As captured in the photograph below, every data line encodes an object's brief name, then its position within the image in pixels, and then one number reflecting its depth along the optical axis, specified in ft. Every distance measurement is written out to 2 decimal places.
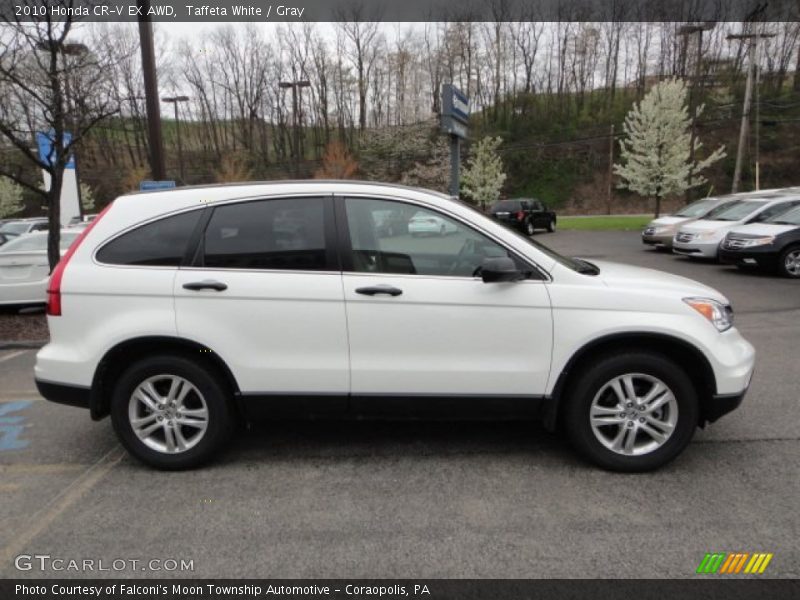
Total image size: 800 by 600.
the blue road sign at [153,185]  21.08
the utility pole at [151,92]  26.03
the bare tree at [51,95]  24.27
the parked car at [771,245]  35.40
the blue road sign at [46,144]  26.57
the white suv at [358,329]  10.80
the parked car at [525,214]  82.12
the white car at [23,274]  27.89
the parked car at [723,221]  41.22
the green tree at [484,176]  127.54
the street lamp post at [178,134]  203.90
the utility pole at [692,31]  150.92
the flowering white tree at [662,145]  88.53
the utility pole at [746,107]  89.92
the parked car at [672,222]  51.60
